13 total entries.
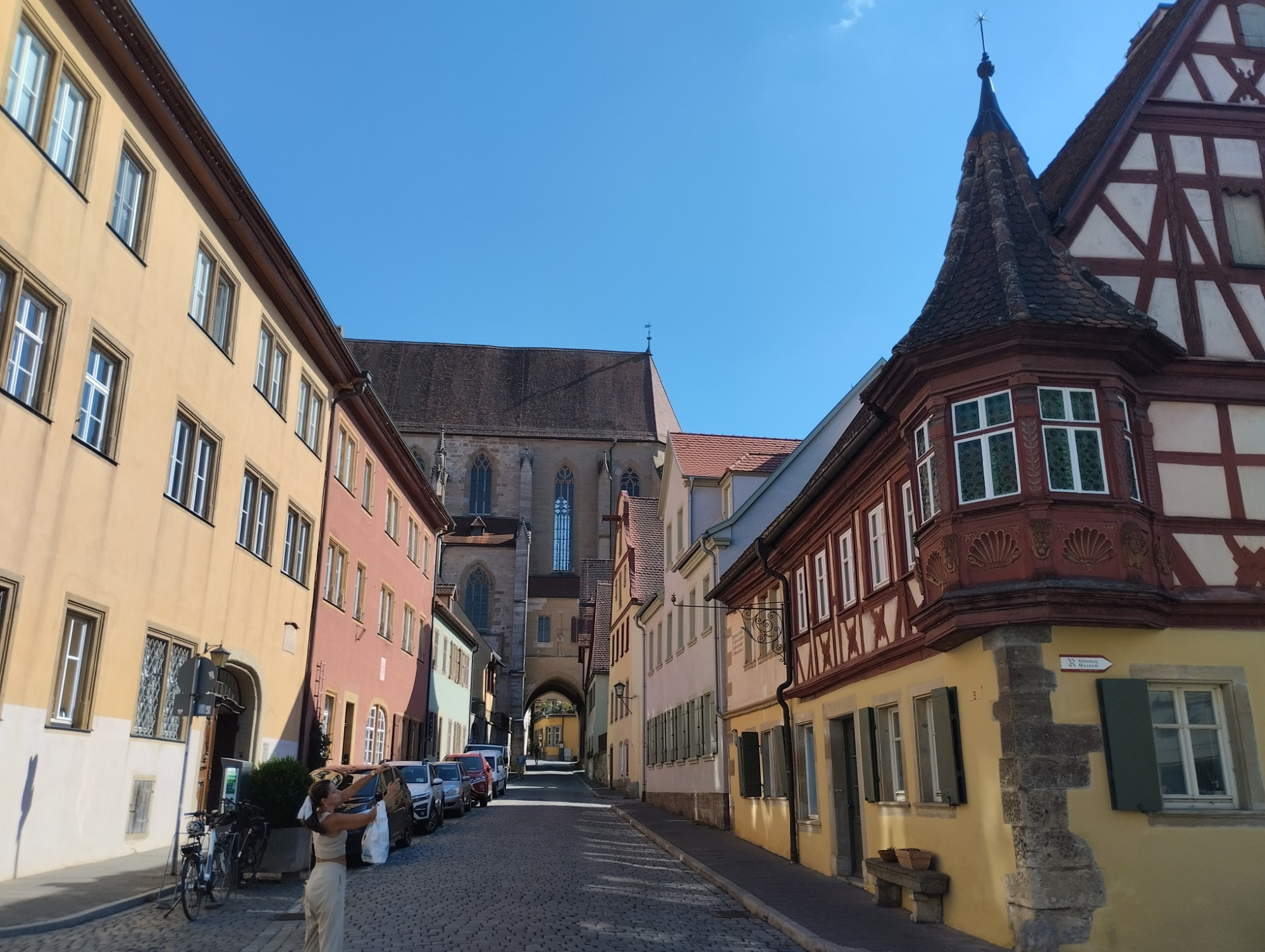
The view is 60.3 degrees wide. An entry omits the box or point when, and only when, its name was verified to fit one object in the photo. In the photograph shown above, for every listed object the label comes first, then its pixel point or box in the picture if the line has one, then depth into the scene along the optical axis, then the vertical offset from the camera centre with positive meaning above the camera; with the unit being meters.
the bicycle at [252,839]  12.52 -0.67
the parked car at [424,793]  20.56 -0.22
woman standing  7.36 -0.60
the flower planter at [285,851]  13.40 -0.84
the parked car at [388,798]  15.23 -0.25
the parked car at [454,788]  25.22 -0.14
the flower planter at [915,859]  11.09 -0.74
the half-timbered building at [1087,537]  9.44 +2.31
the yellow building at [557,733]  115.38 +5.59
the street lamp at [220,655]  14.86 +1.66
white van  37.09 +0.69
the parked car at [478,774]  30.58 +0.21
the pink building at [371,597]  24.83 +4.75
